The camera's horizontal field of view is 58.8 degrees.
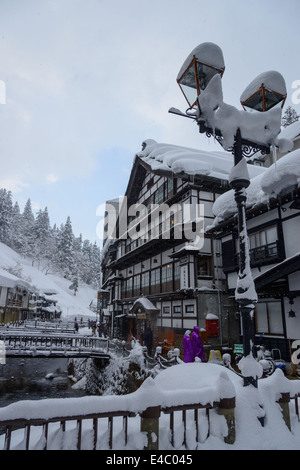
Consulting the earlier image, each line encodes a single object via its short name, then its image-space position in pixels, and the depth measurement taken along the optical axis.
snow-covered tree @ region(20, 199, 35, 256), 92.69
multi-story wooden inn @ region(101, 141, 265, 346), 18.92
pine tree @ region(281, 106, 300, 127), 33.19
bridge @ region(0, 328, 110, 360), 20.06
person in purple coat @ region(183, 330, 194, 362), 11.08
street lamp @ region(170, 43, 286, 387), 5.75
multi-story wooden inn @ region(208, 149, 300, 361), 12.99
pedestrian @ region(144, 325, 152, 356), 18.19
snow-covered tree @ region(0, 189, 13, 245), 84.94
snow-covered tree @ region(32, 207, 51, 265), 93.94
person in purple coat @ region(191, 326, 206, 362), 11.00
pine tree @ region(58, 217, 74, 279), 96.50
